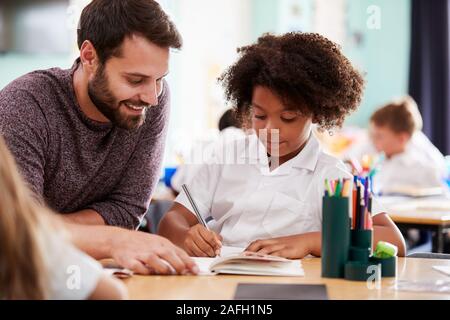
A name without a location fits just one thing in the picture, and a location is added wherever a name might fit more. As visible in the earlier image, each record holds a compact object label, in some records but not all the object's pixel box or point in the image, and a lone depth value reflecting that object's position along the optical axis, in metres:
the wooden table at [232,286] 2.01
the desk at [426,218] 3.39
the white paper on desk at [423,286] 2.07
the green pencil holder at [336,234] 2.15
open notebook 2.16
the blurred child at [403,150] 4.81
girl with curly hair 2.46
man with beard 2.39
